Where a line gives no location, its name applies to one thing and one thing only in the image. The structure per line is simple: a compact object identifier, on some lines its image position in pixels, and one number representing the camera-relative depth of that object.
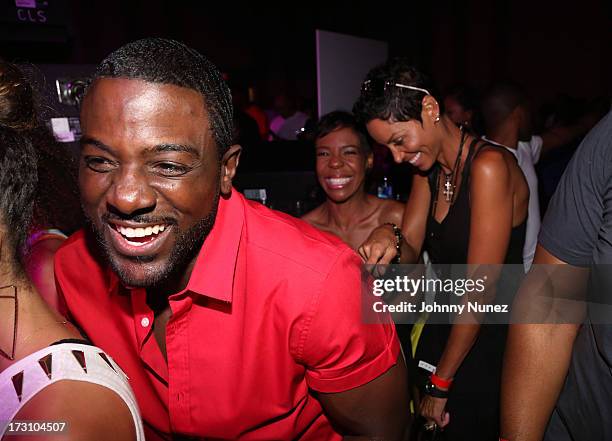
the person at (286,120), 6.67
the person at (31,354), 0.65
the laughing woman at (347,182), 2.44
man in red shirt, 0.96
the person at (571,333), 1.05
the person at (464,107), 3.71
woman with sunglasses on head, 1.70
